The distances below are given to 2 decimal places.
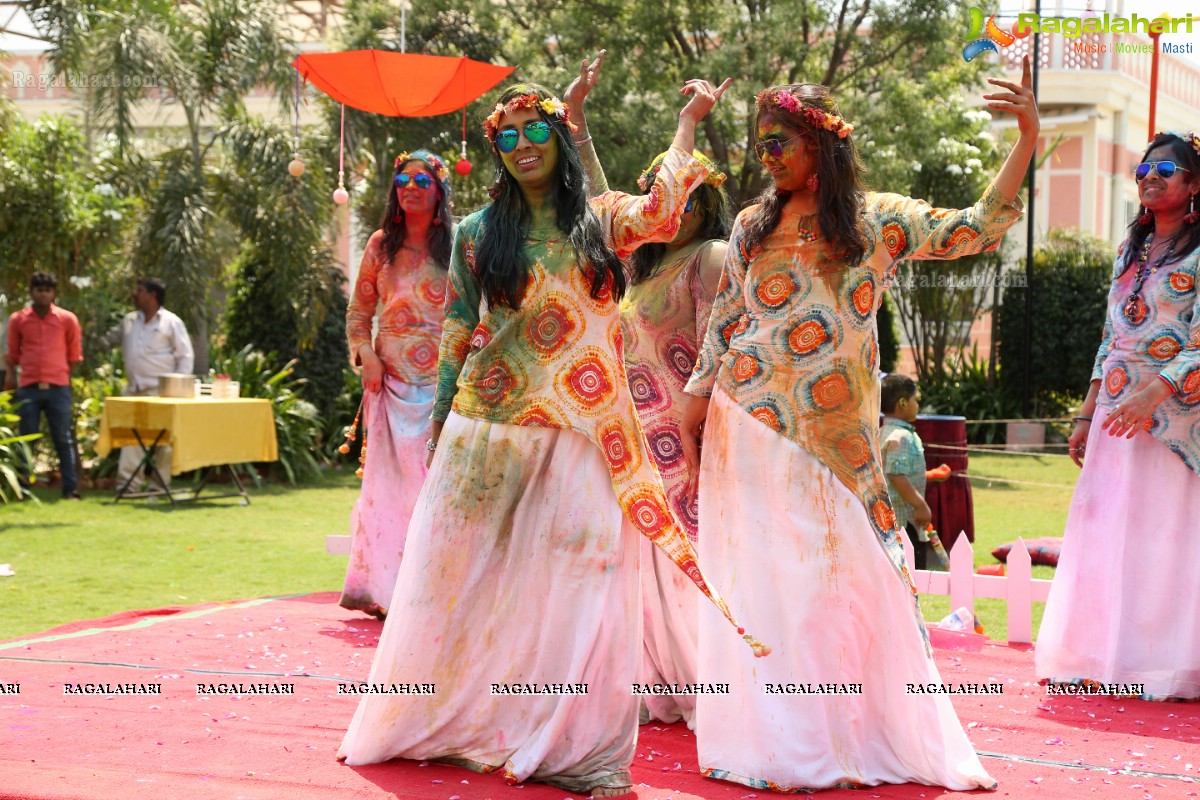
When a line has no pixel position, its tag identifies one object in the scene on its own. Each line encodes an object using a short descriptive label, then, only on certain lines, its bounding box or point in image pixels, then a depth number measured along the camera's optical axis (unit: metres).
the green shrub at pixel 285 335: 15.14
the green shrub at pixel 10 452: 11.27
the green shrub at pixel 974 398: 18.95
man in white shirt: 12.48
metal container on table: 11.68
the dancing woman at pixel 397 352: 6.68
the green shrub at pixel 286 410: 13.79
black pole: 18.25
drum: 8.62
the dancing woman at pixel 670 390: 4.78
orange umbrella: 9.21
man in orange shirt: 11.64
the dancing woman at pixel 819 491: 3.92
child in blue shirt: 7.12
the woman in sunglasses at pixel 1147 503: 5.31
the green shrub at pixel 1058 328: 19.08
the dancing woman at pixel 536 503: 3.89
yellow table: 11.31
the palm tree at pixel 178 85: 13.73
